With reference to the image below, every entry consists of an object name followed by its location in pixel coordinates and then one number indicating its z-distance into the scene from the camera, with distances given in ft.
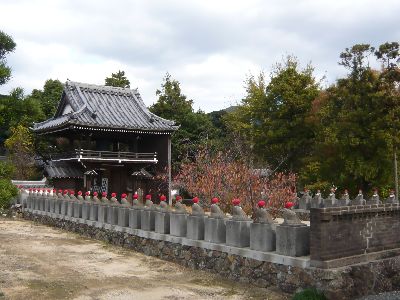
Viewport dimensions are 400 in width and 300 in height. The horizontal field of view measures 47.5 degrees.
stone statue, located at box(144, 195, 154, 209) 43.16
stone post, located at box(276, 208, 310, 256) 27.14
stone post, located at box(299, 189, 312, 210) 67.50
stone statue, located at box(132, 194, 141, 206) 45.90
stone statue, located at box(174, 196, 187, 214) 38.50
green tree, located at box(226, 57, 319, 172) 95.55
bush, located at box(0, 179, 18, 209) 76.22
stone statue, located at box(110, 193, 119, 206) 49.76
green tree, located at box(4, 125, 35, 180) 114.21
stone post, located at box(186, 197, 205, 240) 35.70
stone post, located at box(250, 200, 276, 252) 29.19
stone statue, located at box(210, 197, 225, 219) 33.96
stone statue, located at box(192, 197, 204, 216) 35.97
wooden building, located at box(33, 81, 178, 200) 92.22
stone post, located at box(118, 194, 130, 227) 46.96
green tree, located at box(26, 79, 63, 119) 137.08
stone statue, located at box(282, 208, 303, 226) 27.76
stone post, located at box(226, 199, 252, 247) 31.55
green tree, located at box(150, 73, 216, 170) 127.54
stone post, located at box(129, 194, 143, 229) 44.62
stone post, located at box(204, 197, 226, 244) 33.58
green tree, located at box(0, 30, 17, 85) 71.40
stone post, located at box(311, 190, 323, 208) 64.18
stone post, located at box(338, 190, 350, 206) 58.83
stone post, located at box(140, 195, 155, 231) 42.35
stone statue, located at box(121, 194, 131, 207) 48.00
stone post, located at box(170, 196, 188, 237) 37.83
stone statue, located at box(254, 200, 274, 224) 29.66
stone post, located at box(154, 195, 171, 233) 40.19
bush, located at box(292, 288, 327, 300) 24.63
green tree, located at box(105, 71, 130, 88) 146.41
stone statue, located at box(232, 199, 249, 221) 31.86
